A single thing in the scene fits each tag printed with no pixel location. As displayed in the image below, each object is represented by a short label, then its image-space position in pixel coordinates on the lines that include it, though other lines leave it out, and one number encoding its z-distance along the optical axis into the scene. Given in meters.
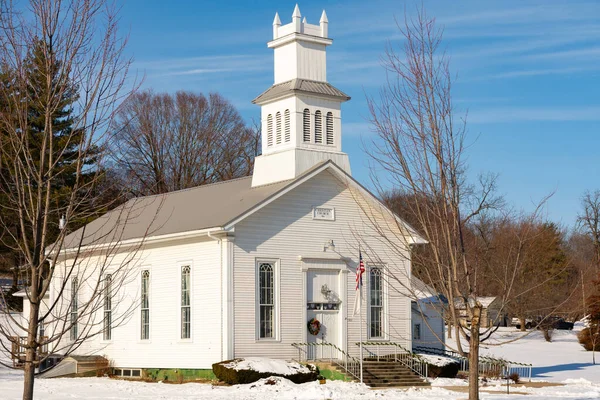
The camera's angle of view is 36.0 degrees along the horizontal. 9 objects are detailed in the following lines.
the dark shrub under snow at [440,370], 33.66
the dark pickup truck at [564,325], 82.72
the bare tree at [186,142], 68.50
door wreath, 32.34
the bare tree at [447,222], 16.23
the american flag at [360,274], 30.67
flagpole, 29.89
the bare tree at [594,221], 94.82
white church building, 30.98
